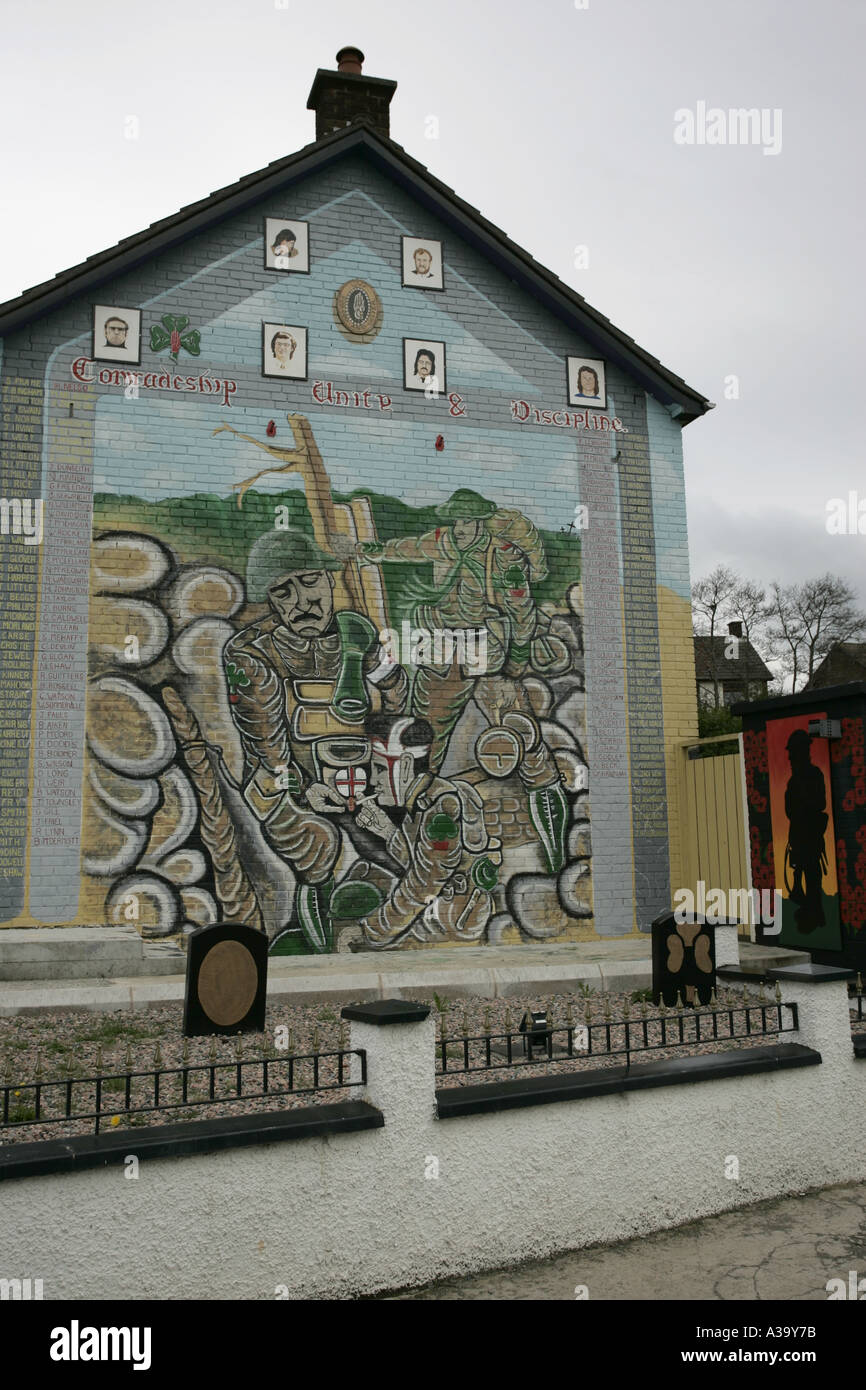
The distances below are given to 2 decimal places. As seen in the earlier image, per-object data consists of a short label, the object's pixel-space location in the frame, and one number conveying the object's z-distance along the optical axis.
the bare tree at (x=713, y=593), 45.69
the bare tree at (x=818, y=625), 44.44
